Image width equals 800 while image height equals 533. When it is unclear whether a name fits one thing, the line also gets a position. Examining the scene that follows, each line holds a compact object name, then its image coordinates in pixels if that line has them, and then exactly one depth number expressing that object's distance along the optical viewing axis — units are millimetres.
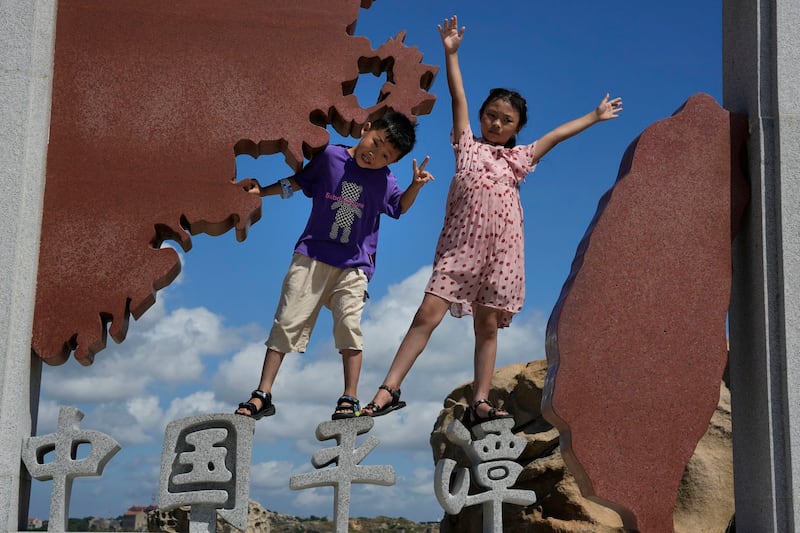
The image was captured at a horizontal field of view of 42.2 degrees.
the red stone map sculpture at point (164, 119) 5031
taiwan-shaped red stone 4777
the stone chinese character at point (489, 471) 4727
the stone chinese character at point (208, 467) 4664
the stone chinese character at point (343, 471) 4668
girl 5121
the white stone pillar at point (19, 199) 4812
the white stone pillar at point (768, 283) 4828
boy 5078
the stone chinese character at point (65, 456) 4766
